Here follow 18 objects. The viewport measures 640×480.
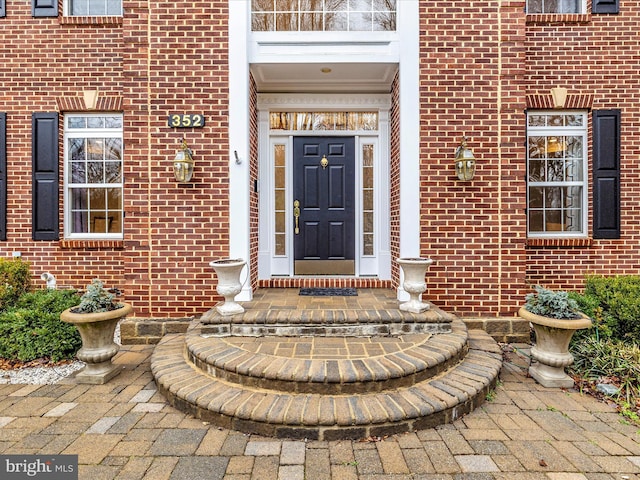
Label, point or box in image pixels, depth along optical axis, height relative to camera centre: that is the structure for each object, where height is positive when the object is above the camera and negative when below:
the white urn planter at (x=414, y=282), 3.52 -0.42
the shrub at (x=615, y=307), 3.44 -0.68
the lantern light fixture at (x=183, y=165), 3.86 +0.85
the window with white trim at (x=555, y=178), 4.67 +0.86
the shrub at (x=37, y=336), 3.51 -0.97
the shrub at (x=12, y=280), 4.07 -0.49
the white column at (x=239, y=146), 4.01 +1.10
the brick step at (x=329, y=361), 2.56 -0.96
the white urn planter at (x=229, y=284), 3.40 -0.44
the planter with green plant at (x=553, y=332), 3.00 -0.81
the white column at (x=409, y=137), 4.01 +1.21
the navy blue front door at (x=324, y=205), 5.03 +0.52
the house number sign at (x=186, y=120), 4.02 +1.39
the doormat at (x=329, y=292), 4.30 -0.65
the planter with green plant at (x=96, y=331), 3.09 -0.83
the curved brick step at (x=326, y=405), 2.31 -1.15
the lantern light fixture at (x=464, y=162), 3.85 +0.88
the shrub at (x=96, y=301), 3.18 -0.56
